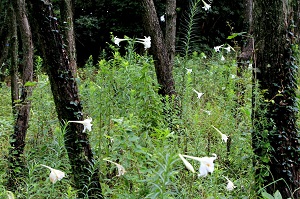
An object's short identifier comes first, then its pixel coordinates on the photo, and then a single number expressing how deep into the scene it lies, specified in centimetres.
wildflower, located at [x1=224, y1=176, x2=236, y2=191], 302
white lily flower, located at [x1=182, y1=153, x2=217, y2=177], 219
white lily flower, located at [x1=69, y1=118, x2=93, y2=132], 303
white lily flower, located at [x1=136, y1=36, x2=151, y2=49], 465
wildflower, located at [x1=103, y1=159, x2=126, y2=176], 269
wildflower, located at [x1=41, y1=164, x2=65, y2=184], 251
